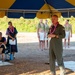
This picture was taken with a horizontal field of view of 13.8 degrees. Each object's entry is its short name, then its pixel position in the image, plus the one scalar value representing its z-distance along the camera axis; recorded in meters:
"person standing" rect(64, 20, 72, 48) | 16.69
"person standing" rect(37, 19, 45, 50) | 15.69
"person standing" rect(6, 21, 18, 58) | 12.11
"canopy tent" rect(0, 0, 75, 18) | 9.54
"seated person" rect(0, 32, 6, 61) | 11.28
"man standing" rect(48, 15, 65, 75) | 7.72
